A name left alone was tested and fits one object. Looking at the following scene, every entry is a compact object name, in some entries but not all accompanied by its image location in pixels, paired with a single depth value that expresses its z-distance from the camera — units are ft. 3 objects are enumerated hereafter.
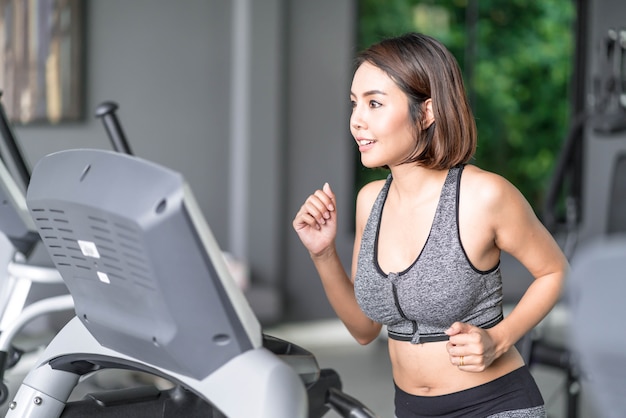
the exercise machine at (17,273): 11.68
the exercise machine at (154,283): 7.86
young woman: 9.44
